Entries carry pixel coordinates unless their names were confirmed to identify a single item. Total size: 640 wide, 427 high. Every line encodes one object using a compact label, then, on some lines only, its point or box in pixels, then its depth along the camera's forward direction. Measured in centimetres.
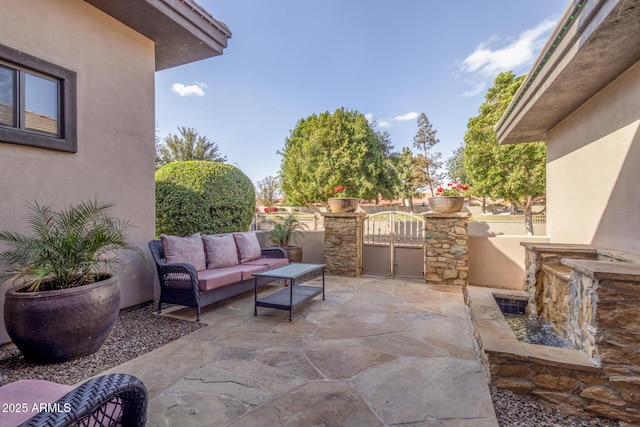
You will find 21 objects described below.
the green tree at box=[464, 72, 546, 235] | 1197
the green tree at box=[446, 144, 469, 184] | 2355
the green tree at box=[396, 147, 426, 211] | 2183
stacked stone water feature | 203
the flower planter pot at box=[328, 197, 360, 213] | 654
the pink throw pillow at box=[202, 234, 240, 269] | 467
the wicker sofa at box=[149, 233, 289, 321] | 383
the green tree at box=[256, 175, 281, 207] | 1797
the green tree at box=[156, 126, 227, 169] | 1372
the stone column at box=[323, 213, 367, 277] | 649
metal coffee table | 385
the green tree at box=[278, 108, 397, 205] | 1884
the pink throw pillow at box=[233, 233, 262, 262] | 525
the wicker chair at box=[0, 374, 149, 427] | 90
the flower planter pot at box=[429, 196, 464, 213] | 562
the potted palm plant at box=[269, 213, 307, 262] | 662
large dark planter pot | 253
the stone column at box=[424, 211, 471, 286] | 561
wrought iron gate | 630
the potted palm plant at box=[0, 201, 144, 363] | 255
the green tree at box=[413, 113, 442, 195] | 2619
